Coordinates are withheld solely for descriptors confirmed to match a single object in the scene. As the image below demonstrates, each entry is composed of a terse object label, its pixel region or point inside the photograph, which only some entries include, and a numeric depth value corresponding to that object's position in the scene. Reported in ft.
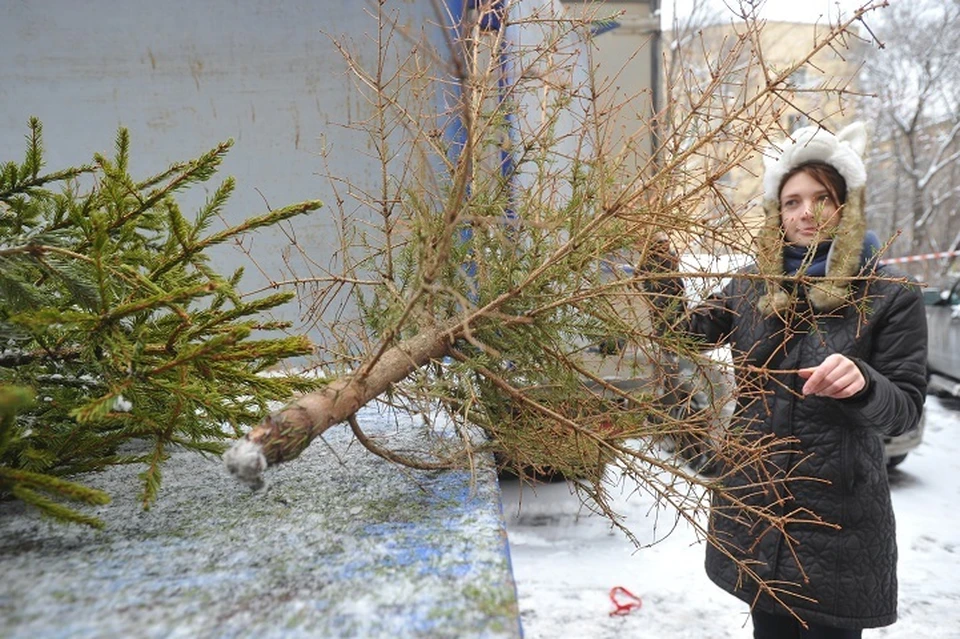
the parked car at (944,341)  25.13
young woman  6.56
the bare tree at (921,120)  53.57
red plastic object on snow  11.42
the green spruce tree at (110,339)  4.23
